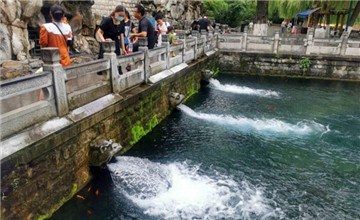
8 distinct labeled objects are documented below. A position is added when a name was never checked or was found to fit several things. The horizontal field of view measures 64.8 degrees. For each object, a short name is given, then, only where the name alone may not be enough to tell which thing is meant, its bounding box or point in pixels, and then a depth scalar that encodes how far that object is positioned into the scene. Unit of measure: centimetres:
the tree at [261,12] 2144
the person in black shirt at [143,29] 783
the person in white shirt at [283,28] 3311
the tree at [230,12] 3180
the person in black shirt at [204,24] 1622
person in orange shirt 518
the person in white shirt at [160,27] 1068
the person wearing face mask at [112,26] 701
